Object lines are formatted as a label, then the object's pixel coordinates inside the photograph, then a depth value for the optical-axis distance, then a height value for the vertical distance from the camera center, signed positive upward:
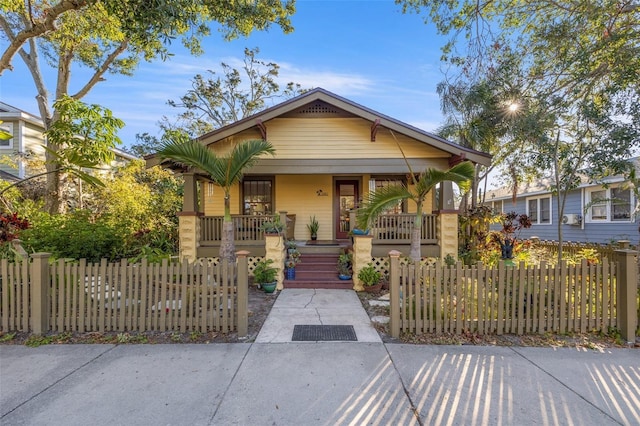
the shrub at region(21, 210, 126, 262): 7.83 -0.65
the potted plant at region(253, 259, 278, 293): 7.14 -1.54
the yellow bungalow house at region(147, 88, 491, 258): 8.33 +1.77
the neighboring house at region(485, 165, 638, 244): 11.81 -0.12
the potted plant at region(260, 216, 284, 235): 7.69 -0.36
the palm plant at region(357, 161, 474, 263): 6.55 +0.38
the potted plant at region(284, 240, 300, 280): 7.96 -1.34
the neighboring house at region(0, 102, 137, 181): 13.11 +3.55
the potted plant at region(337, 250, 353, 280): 7.89 -1.51
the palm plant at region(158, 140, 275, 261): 6.43 +1.22
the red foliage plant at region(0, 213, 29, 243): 6.09 -0.23
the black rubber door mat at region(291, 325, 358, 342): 4.46 -1.94
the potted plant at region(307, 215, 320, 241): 10.84 -0.52
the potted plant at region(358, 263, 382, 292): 7.25 -1.65
